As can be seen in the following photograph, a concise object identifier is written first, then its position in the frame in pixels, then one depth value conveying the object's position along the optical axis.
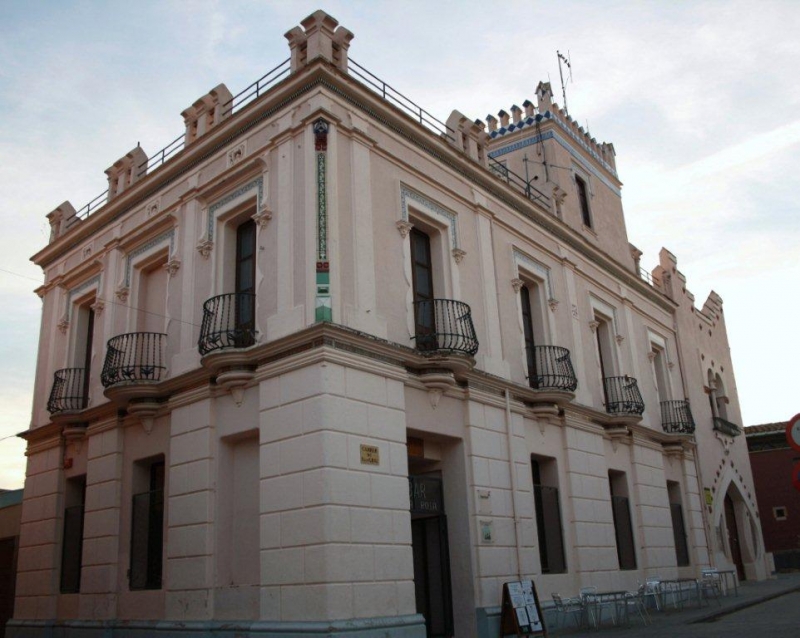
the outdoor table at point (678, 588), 18.59
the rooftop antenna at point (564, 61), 25.05
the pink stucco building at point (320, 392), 11.98
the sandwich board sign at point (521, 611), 13.06
